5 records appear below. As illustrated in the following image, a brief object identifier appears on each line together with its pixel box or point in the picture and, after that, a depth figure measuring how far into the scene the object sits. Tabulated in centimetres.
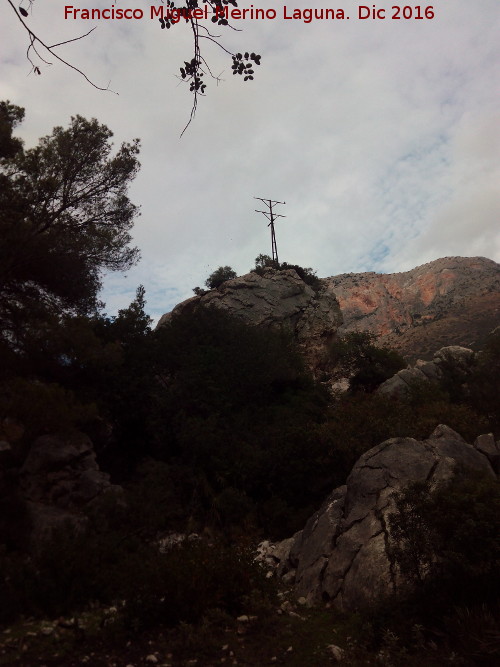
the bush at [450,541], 539
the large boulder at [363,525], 706
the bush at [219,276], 3628
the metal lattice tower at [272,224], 3891
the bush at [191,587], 610
